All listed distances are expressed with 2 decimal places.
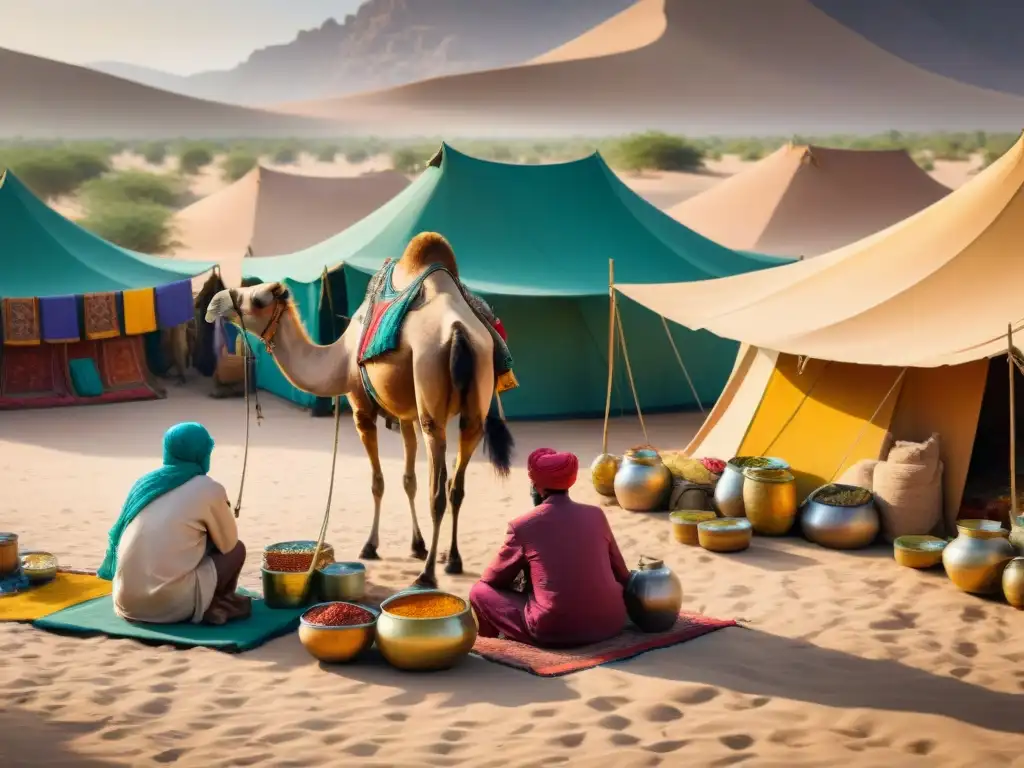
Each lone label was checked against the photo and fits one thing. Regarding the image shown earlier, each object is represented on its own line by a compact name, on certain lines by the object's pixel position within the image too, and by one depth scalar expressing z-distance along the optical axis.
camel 6.45
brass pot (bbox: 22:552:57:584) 6.36
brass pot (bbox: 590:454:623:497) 8.67
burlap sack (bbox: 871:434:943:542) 7.33
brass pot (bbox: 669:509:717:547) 7.52
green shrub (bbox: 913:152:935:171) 52.28
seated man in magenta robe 5.36
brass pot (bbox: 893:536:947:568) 6.87
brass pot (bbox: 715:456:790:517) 7.86
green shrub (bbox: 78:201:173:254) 32.47
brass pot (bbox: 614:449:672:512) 8.30
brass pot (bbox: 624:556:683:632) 5.57
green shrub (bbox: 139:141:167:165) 67.62
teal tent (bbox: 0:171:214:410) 12.84
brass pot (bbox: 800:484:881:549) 7.34
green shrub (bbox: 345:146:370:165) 68.94
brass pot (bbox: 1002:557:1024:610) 6.16
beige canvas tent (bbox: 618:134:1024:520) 7.49
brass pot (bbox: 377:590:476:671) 5.10
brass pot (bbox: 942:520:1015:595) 6.36
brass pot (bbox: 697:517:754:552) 7.31
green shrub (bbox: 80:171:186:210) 41.69
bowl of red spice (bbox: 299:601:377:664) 5.18
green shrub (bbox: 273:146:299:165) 69.42
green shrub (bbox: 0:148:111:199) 46.97
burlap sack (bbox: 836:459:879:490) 7.62
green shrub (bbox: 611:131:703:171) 50.50
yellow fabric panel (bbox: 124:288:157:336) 13.32
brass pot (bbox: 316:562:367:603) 6.10
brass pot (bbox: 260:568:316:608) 5.99
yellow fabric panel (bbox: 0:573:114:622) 5.89
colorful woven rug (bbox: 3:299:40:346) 12.61
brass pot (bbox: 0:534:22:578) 6.25
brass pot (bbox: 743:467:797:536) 7.65
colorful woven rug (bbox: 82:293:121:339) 12.96
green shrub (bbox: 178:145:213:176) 58.88
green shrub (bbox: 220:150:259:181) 55.88
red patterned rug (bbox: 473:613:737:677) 5.21
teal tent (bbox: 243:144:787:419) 12.17
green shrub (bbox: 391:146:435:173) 58.19
